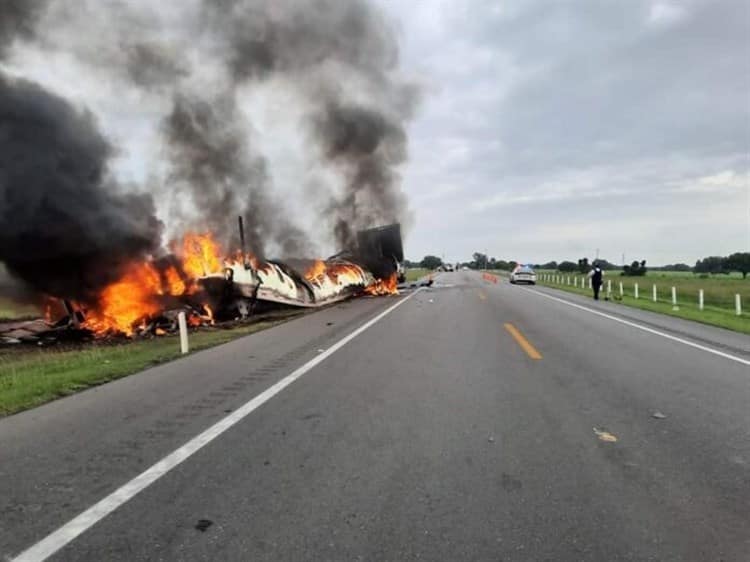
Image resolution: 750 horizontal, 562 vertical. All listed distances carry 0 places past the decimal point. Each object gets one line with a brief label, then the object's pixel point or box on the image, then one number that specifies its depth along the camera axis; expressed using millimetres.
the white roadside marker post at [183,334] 9711
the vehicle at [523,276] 41591
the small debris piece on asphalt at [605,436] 4281
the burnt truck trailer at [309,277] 15281
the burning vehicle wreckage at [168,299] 14609
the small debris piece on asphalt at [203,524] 2826
